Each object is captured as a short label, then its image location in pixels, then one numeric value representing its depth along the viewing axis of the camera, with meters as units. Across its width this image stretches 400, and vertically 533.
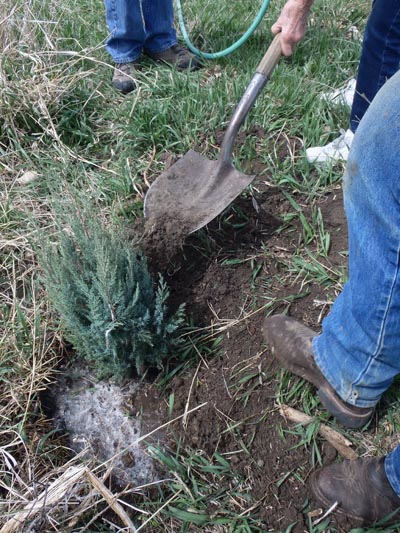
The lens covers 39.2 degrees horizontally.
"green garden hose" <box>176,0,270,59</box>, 3.27
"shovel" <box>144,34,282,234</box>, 2.21
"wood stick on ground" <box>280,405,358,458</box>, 1.74
